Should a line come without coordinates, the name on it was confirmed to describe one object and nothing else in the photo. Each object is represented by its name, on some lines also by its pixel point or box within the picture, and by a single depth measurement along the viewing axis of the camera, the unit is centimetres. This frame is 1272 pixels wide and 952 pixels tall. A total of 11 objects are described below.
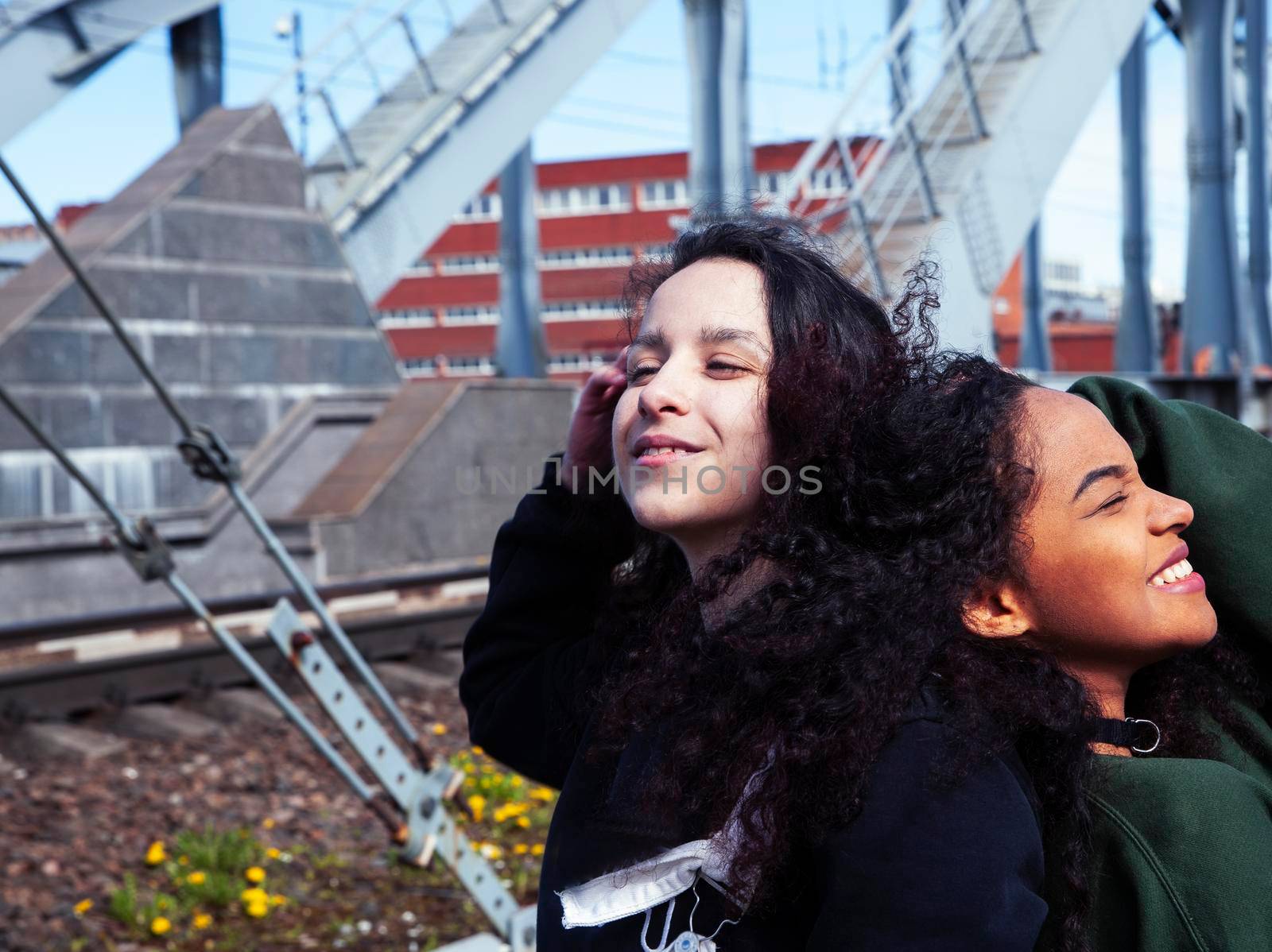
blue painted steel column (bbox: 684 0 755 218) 1383
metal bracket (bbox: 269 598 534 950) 280
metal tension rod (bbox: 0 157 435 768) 278
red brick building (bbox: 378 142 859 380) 5928
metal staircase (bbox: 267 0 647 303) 1147
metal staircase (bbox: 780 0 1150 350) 1053
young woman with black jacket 114
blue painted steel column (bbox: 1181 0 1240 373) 2005
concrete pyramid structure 854
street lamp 1059
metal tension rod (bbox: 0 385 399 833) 274
